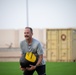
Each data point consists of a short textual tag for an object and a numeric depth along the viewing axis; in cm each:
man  911
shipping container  3928
